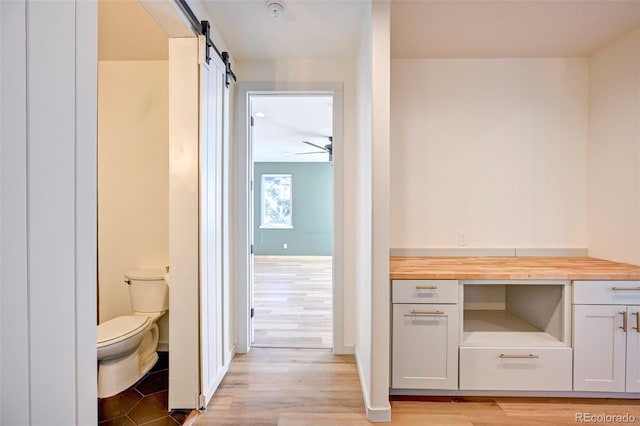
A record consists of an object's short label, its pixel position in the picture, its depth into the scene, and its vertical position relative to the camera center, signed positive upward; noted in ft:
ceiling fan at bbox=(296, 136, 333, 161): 18.06 +4.09
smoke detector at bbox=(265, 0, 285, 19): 6.28 +4.25
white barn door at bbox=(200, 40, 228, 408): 6.28 -0.42
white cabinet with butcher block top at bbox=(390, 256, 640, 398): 6.52 -2.86
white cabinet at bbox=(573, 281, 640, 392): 6.50 -2.65
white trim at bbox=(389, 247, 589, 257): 8.53 -1.13
